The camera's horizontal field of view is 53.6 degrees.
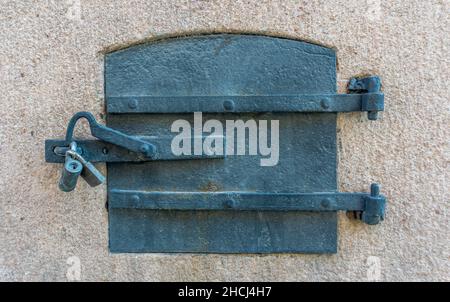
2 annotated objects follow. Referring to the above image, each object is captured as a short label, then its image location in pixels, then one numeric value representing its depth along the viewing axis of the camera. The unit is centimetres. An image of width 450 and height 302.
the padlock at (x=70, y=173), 107
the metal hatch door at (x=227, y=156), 117
